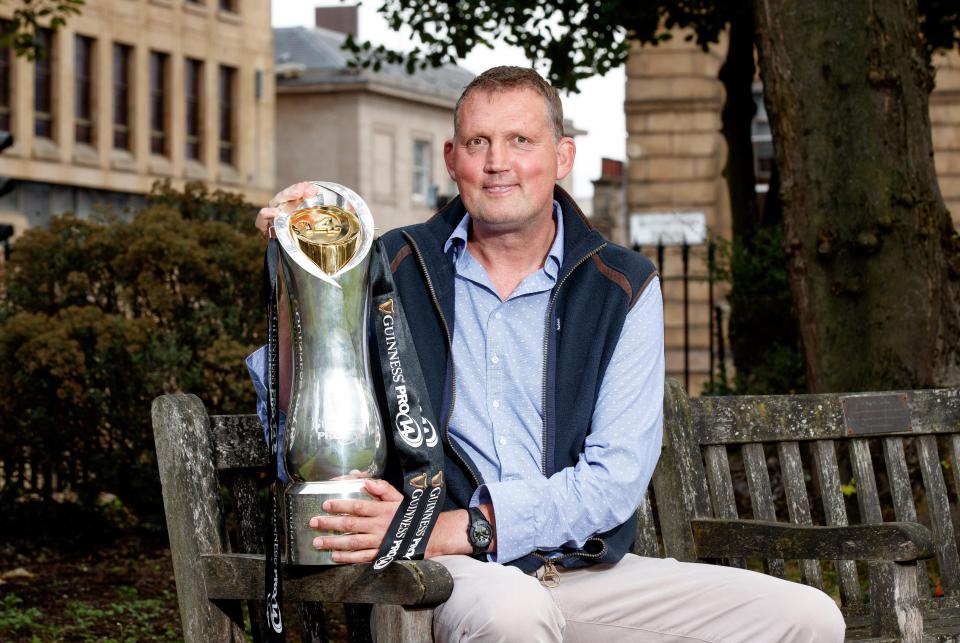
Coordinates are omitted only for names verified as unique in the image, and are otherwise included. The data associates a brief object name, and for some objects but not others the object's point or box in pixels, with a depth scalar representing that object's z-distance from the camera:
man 4.04
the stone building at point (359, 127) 51.59
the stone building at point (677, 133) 24.27
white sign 23.47
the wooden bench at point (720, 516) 3.92
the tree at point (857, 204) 7.50
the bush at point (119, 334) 9.21
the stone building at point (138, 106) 38.16
